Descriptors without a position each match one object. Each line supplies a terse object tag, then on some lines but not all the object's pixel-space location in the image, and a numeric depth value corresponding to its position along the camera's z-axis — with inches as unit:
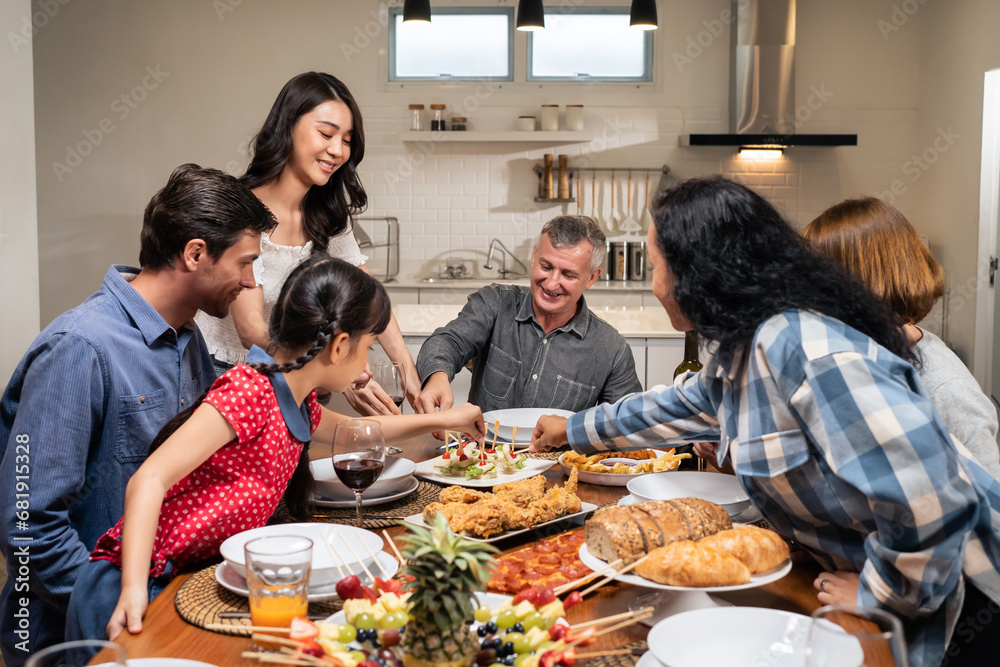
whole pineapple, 34.0
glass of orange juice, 40.5
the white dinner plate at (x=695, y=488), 60.4
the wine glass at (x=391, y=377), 74.5
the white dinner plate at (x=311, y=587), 46.5
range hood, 246.7
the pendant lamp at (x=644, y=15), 191.6
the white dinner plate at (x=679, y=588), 42.9
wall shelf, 252.5
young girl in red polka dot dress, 49.9
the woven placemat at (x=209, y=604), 43.7
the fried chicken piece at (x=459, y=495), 61.2
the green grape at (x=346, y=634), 38.1
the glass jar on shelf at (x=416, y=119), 257.1
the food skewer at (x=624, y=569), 43.1
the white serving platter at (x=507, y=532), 54.2
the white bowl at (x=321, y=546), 47.2
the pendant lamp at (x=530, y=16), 193.8
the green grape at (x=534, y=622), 38.8
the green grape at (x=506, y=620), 38.8
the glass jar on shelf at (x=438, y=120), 257.4
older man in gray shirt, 111.1
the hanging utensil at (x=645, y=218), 265.0
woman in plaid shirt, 43.9
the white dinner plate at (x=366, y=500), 63.3
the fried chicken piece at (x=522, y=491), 58.2
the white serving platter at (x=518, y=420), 86.7
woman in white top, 102.8
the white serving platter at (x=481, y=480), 68.8
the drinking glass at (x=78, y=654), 28.6
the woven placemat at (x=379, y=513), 59.6
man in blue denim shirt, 59.0
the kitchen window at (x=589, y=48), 264.5
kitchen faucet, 265.1
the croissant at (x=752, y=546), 44.6
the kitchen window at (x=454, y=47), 265.0
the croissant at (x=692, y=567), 42.8
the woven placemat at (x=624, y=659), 39.8
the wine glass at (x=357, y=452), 55.9
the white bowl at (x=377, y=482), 64.5
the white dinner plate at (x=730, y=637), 37.5
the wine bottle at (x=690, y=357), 91.6
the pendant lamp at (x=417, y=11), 198.5
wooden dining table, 41.4
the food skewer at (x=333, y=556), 45.7
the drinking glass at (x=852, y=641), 27.1
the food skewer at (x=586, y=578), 42.2
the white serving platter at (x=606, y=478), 69.9
